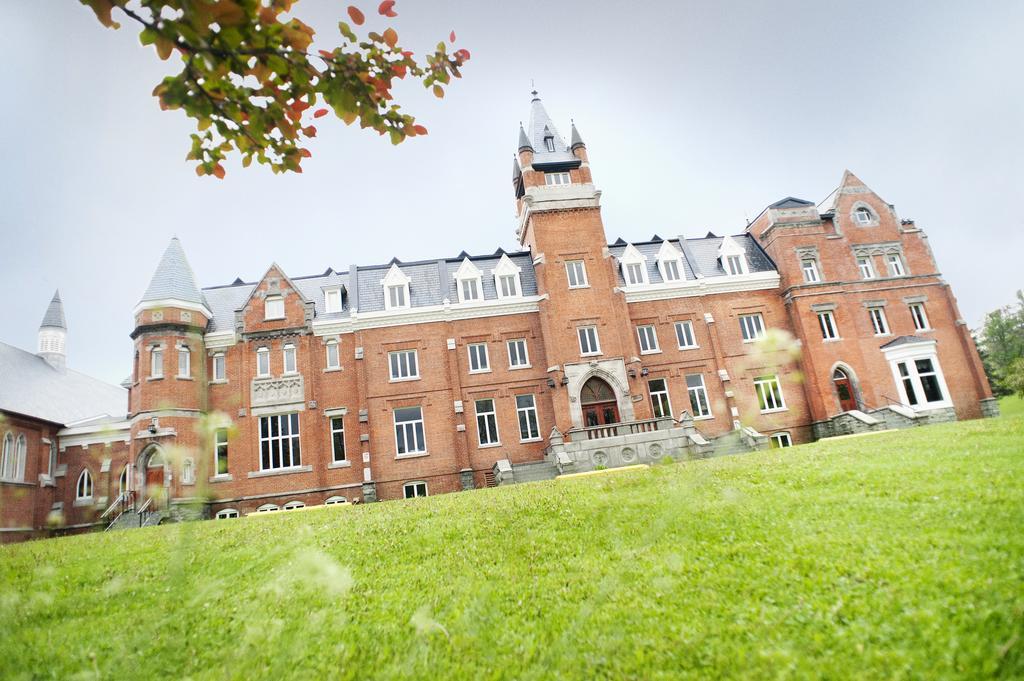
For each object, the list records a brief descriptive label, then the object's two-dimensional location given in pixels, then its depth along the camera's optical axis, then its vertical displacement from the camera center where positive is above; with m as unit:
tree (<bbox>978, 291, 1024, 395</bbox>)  51.47 +5.02
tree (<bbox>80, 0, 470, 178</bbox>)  3.31 +2.78
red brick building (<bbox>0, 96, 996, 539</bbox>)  27.61 +5.01
